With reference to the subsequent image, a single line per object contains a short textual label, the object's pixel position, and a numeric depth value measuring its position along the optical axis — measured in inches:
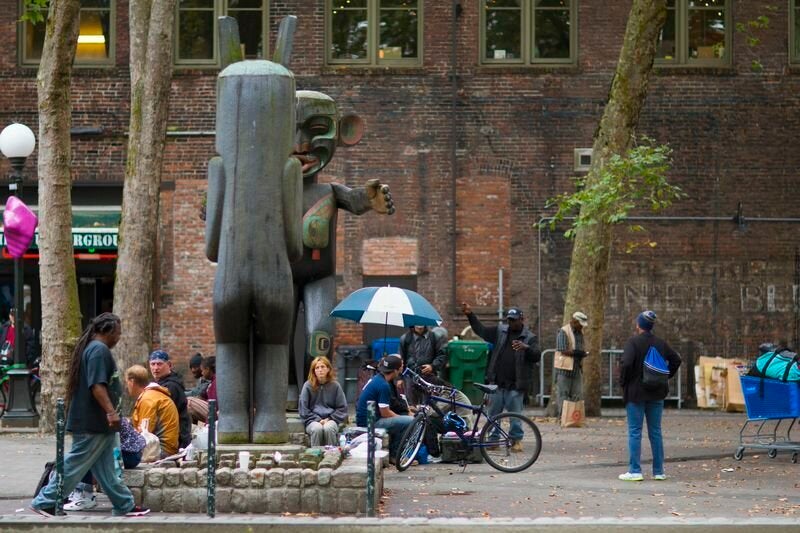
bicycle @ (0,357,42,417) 969.1
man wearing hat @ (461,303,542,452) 746.2
